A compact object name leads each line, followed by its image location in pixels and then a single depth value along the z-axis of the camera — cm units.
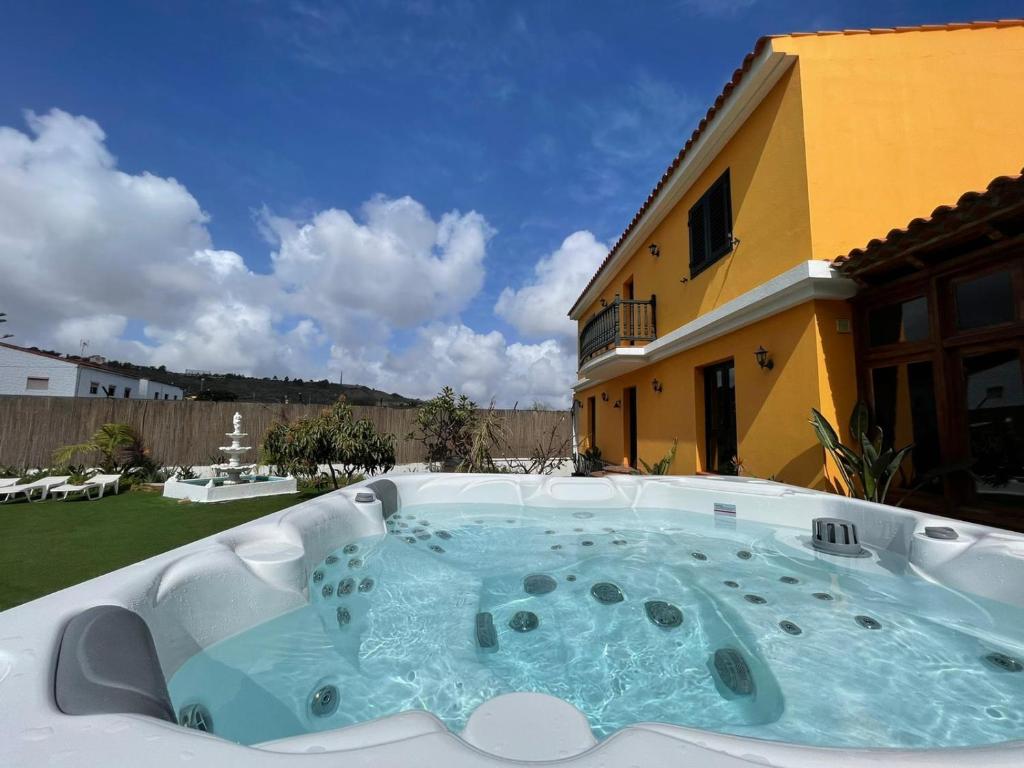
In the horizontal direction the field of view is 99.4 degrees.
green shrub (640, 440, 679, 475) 848
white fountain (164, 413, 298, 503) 784
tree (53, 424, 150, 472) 984
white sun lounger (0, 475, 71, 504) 763
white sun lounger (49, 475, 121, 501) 785
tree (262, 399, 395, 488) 770
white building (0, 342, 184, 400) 2008
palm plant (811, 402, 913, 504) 469
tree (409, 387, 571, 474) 1225
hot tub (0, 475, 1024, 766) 105
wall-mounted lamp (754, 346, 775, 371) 618
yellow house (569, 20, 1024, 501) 555
